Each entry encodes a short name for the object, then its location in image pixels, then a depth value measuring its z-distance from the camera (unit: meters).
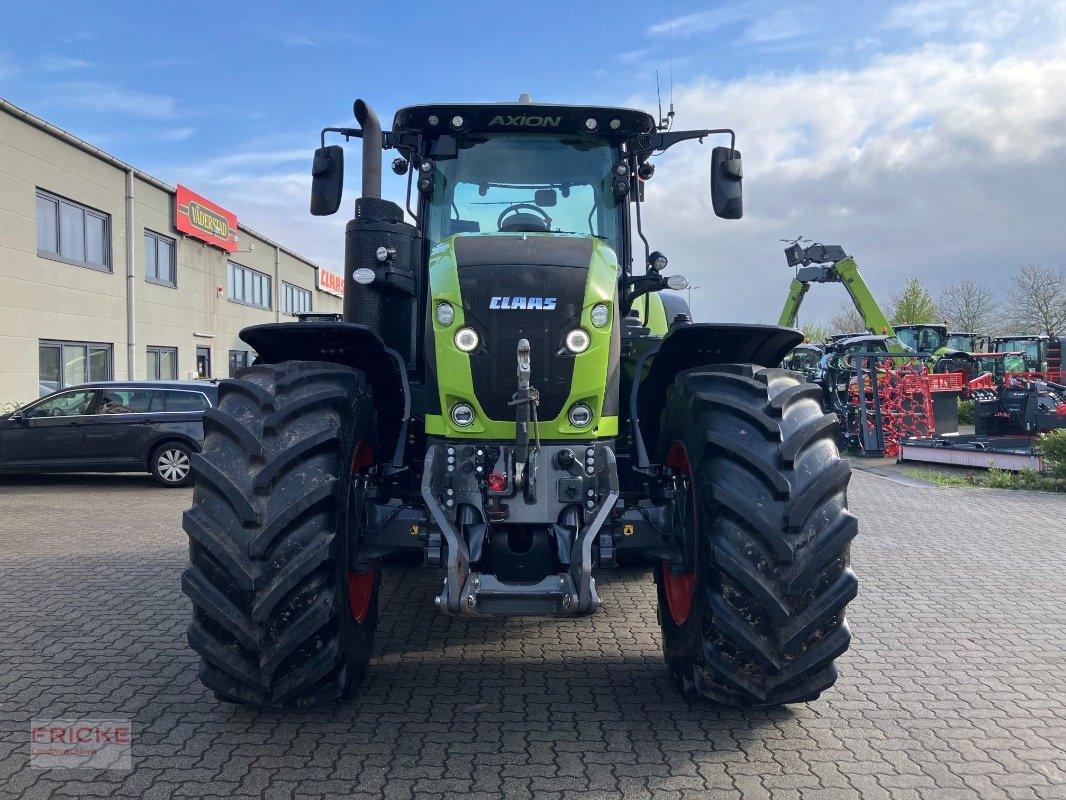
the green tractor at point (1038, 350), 22.68
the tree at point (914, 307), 47.41
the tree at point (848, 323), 55.03
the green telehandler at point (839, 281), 21.41
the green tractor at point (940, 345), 24.86
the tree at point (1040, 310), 44.19
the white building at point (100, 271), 18.25
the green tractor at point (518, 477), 3.59
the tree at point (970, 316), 49.78
